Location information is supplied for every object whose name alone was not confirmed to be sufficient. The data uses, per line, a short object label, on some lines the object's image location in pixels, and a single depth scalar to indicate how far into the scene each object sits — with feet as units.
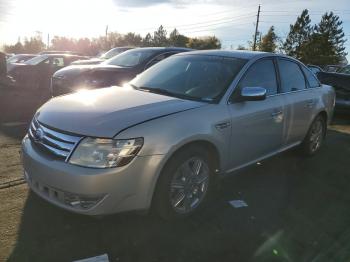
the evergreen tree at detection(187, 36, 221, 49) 212.45
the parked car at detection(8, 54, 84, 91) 44.27
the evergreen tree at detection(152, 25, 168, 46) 264.23
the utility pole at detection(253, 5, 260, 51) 176.62
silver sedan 10.37
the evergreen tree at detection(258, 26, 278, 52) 201.77
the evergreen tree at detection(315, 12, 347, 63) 196.34
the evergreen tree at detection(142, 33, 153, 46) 244.59
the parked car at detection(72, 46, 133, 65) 37.33
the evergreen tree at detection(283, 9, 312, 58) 196.34
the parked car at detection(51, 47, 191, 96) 27.40
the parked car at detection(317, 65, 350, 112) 34.58
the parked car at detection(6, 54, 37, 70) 56.13
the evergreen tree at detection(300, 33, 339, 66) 192.65
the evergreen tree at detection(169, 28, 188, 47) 241.55
